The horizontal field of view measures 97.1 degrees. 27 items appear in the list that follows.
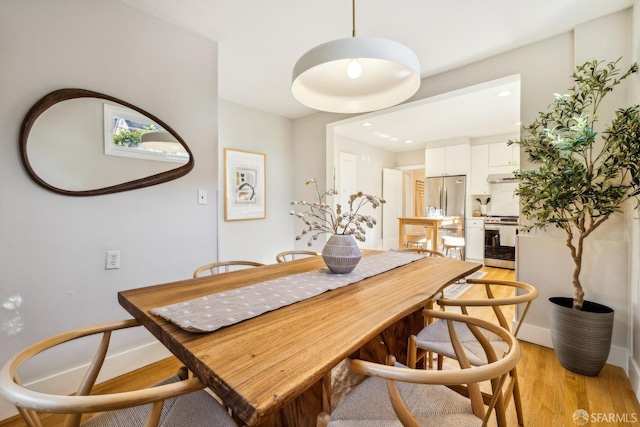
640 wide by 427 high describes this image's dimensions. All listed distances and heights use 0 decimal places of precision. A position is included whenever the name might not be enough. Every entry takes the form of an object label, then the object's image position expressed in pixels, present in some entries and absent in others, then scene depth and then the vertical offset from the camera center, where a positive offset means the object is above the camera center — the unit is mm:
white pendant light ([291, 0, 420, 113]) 1094 +632
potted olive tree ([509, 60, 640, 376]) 1717 +215
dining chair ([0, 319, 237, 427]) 596 -437
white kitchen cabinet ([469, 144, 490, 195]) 5266 +797
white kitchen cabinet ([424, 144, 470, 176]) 5387 +1020
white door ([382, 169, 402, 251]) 6359 +115
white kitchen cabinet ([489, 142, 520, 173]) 4977 +978
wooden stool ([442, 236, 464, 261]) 4488 -494
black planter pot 1799 -808
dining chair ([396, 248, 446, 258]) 2353 -339
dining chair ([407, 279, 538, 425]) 1237 -622
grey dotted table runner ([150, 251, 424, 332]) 933 -359
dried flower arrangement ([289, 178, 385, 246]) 1531 -62
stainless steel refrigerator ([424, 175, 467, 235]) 5375 +347
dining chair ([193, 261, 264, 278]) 1728 -365
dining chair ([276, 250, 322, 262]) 2332 -354
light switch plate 2309 +105
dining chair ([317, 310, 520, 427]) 694 -622
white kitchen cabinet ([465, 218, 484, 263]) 5180 -523
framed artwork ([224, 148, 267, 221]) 3480 +319
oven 4785 -501
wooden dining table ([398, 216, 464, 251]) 4281 -185
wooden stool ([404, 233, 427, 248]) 4422 -420
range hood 4998 +622
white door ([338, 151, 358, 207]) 5145 +671
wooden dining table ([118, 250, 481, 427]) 631 -375
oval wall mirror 1609 +407
